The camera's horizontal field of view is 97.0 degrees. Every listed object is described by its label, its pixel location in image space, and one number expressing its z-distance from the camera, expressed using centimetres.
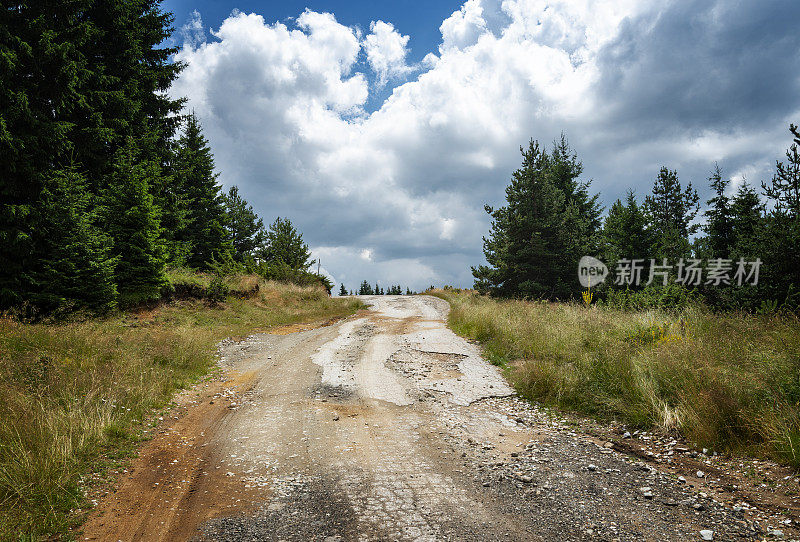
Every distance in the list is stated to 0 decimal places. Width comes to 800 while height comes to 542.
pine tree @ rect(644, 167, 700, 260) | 3970
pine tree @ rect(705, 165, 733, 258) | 2464
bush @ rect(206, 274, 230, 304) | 1675
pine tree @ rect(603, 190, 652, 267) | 2175
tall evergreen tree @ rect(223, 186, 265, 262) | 3359
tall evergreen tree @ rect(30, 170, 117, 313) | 1009
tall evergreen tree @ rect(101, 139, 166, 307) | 1269
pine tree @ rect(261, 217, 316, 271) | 3244
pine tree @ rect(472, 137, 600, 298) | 2311
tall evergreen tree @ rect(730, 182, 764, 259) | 1809
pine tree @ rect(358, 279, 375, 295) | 5694
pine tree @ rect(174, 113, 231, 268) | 2495
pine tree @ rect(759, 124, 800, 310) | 1387
